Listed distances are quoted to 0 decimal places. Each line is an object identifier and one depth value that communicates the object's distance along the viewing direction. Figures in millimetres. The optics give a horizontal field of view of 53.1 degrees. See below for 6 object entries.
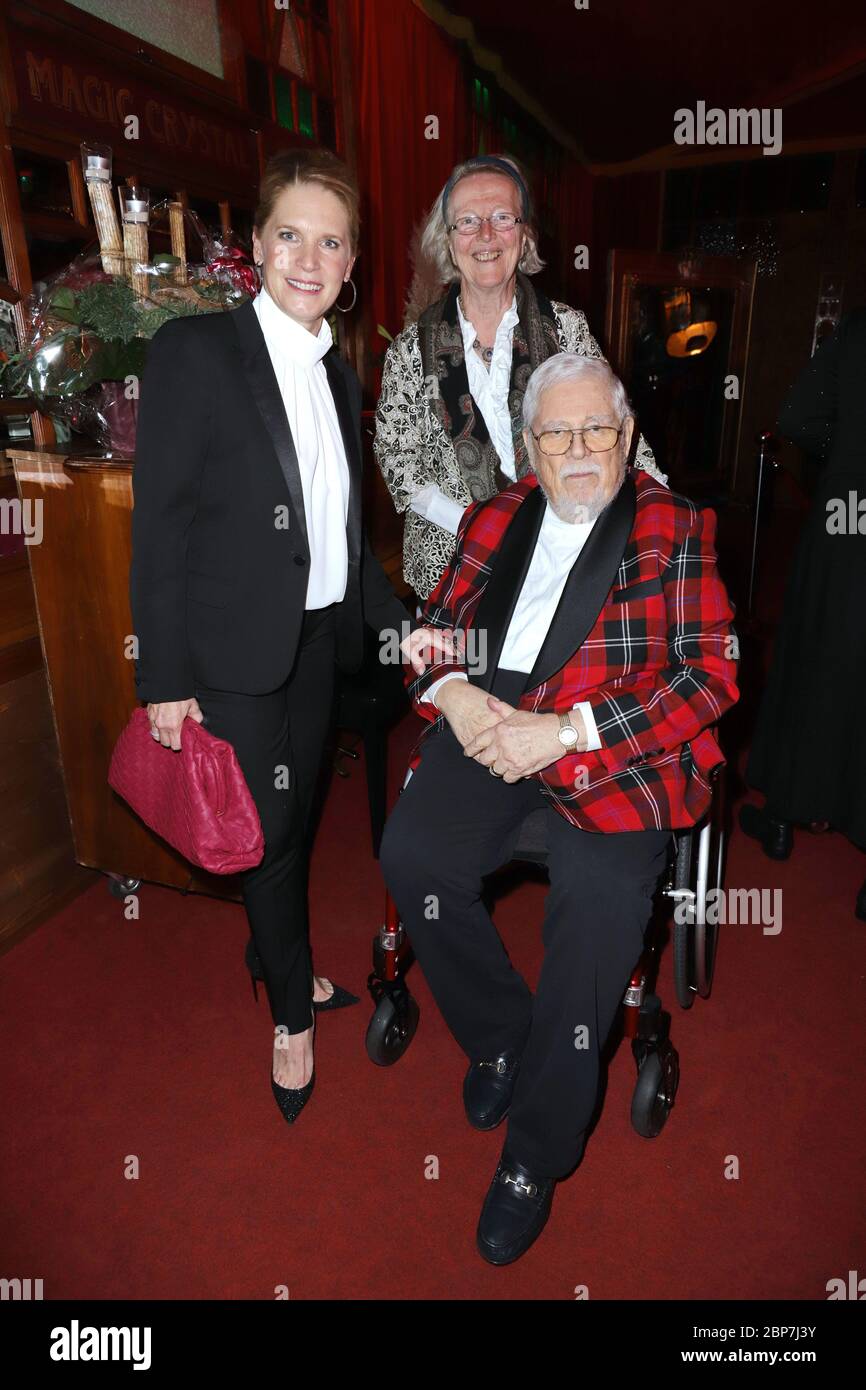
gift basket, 1888
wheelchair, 1604
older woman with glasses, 1807
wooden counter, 2031
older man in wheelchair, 1455
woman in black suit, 1389
